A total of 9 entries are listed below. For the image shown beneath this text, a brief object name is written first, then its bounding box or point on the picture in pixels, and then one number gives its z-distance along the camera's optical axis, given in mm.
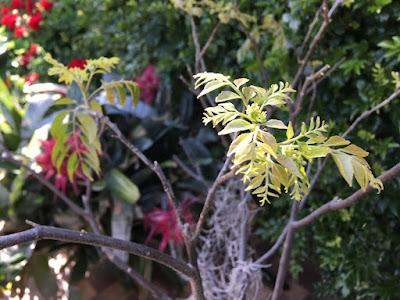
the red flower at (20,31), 2590
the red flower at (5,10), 2619
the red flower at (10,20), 2566
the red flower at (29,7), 2615
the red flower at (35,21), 2535
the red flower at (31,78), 2247
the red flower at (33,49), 2557
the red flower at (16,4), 2588
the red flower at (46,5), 2584
